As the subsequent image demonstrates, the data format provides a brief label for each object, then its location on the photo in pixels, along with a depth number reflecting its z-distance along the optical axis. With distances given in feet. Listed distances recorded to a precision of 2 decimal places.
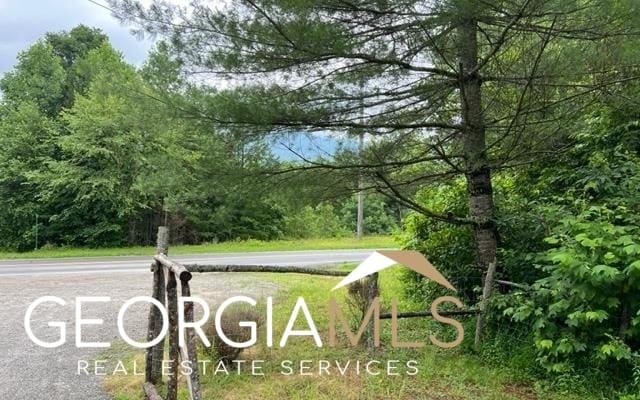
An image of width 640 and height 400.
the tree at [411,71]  12.16
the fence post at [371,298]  14.40
